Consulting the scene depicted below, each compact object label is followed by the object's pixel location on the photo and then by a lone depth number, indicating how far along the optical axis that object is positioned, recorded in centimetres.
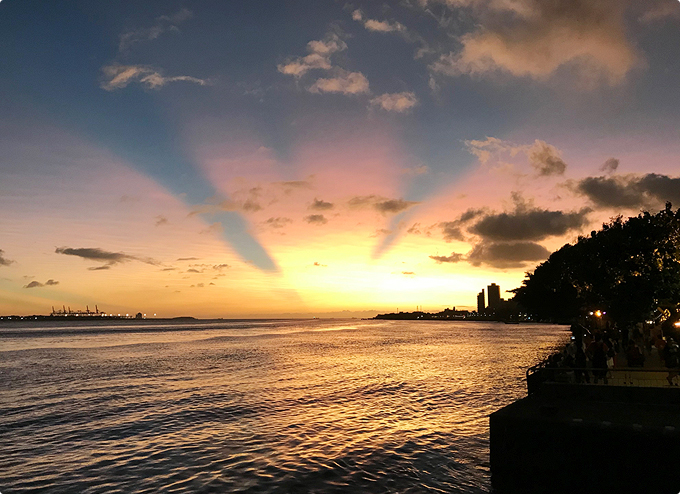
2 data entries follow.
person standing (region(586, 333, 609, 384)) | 2023
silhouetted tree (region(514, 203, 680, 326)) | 3472
